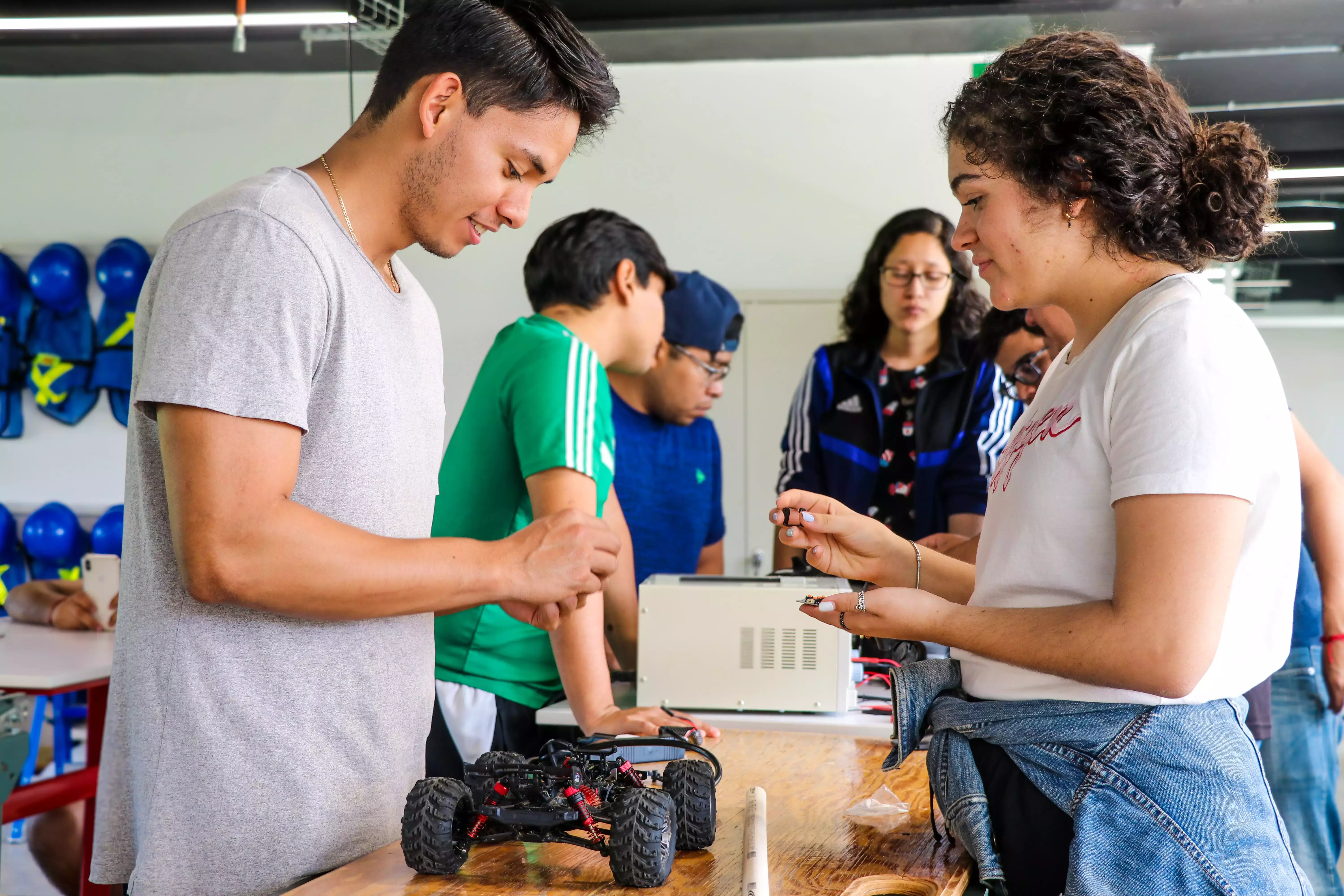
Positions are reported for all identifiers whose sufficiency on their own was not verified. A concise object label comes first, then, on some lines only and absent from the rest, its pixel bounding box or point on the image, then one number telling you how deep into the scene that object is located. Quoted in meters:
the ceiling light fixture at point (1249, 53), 4.50
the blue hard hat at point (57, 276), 4.44
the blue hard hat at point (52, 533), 4.23
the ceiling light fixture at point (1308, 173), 4.47
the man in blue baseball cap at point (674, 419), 2.68
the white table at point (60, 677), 2.09
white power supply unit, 1.81
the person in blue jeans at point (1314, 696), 2.11
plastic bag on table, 1.14
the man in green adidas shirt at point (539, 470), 1.50
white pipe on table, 0.87
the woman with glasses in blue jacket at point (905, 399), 2.66
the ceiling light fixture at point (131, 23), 4.23
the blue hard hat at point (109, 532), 4.29
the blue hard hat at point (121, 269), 4.53
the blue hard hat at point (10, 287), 4.36
